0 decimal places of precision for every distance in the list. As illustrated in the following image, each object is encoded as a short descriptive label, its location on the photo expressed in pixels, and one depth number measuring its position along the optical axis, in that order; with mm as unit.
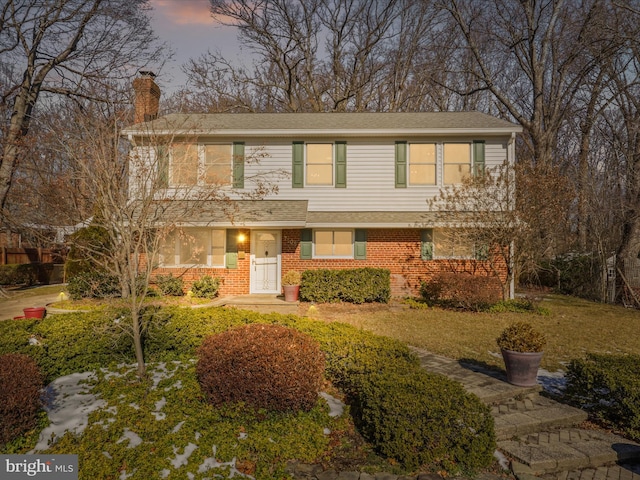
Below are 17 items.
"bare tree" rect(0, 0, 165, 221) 16312
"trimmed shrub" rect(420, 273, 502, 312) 11906
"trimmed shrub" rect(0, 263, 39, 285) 18203
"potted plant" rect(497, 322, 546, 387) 5578
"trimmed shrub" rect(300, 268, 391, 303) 12844
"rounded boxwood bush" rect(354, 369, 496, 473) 3832
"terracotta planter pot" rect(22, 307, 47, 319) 8688
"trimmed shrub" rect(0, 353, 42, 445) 3850
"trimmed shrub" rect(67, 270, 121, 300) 11227
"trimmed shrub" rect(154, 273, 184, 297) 12945
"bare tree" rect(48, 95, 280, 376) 5492
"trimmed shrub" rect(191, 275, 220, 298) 12836
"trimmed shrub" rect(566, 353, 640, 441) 4590
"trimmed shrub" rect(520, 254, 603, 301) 15477
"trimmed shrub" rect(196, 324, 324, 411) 4535
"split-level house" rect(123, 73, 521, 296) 13867
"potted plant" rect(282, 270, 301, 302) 12688
